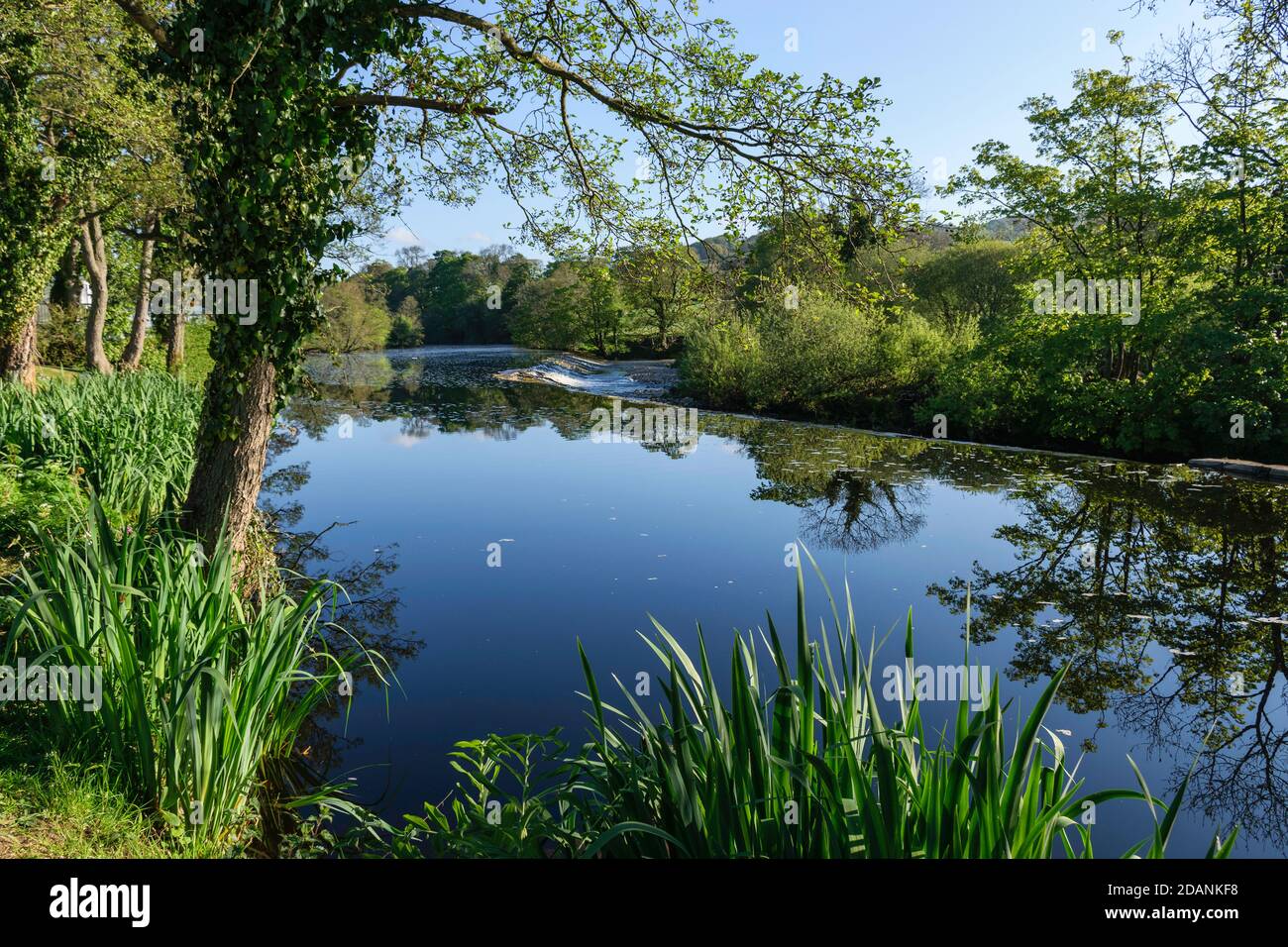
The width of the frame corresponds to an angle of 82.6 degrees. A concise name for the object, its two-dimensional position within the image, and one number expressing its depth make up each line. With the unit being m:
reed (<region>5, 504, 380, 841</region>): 2.79
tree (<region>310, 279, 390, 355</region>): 36.25
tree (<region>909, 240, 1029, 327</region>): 26.05
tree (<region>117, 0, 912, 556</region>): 4.14
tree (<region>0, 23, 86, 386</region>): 9.67
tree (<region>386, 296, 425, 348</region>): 61.62
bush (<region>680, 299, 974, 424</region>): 18.38
